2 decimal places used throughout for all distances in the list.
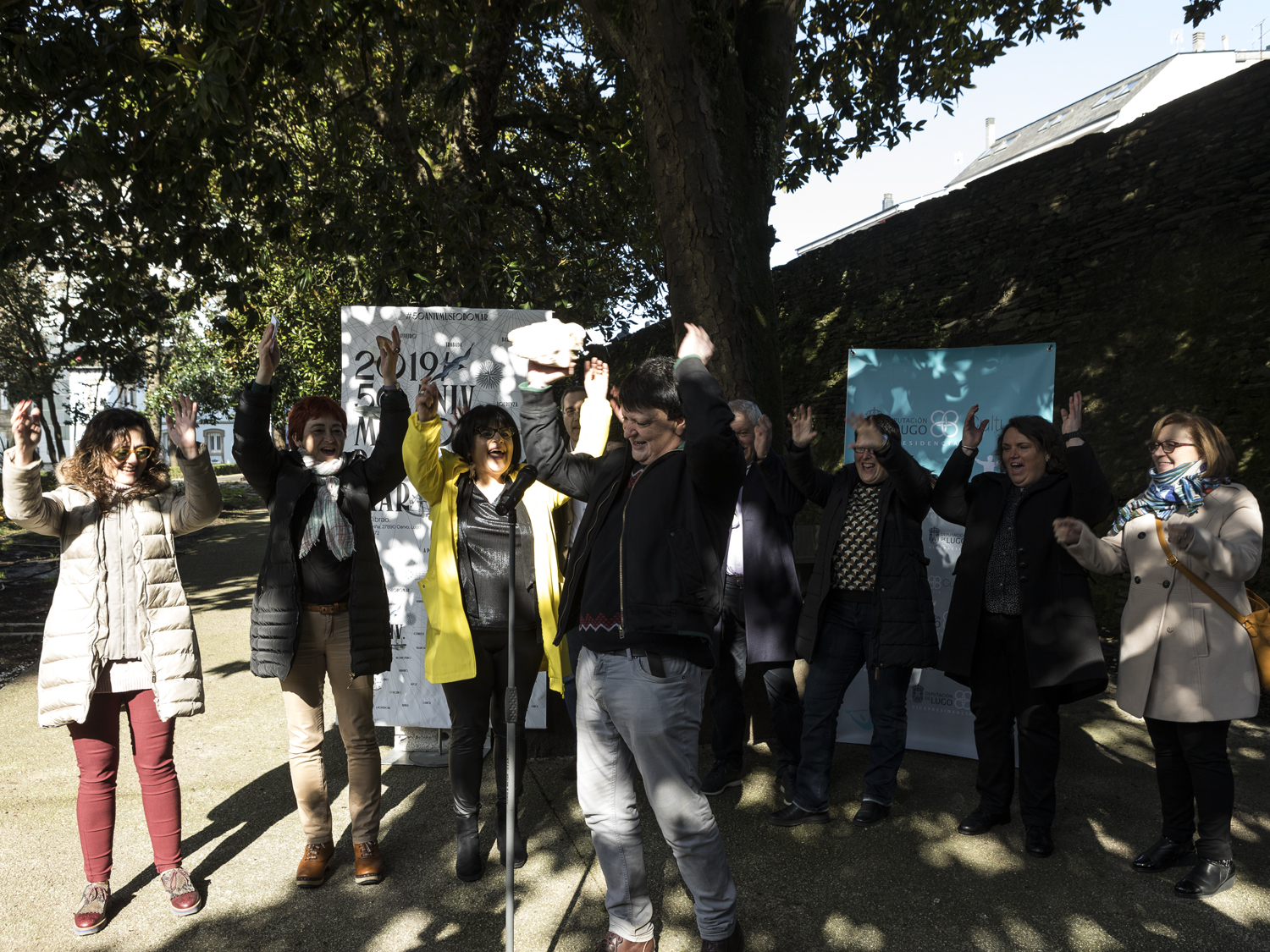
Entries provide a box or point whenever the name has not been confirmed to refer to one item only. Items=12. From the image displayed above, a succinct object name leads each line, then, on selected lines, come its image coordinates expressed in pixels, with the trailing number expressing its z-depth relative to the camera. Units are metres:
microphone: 3.20
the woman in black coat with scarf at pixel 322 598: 3.54
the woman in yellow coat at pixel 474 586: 3.67
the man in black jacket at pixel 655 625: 2.71
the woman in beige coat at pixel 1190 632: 3.45
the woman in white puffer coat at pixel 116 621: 3.29
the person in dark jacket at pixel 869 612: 4.17
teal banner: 4.91
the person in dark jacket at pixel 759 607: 4.36
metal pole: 3.16
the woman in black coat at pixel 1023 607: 3.87
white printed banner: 5.12
